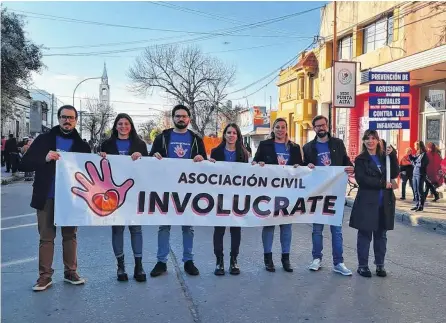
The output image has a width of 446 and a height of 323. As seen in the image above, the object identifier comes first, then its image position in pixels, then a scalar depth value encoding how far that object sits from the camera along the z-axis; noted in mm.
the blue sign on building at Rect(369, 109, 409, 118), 10180
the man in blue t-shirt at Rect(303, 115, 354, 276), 5531
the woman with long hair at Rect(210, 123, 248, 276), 5391
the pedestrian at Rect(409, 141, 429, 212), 10949
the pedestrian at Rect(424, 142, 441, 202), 11547
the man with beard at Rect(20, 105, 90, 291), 4742
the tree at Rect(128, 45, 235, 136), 44594
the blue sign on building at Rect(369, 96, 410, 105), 10117
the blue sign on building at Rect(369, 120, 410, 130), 10086
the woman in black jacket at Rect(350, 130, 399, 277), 5398
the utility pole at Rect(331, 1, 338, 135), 19344
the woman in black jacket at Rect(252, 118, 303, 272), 5562
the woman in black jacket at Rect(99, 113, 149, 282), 5066
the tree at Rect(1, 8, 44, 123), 17016
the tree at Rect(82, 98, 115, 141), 67562
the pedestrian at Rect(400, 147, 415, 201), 13133
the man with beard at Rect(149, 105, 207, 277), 5289
